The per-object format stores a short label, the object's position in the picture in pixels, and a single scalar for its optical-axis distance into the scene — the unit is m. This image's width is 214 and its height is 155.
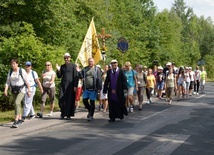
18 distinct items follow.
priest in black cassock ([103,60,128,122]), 13.12
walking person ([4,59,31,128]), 11.47
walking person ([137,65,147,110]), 16.98
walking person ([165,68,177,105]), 20.00
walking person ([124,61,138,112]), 15.62
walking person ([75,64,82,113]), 16.37
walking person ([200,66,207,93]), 28.80
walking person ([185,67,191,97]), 23.70
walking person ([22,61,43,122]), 12.38
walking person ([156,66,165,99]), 22.89
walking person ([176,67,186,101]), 22.80
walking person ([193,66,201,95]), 27.58
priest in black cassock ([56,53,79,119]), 13.30
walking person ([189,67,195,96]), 25.34
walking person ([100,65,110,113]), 15.70
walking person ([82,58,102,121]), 13.27
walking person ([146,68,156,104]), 19.94
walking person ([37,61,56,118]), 13.97
